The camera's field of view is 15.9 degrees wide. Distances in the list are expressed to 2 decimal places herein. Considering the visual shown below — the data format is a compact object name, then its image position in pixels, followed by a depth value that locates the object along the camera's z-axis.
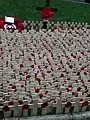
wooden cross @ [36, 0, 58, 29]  13.59
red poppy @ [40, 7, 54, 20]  13.49
